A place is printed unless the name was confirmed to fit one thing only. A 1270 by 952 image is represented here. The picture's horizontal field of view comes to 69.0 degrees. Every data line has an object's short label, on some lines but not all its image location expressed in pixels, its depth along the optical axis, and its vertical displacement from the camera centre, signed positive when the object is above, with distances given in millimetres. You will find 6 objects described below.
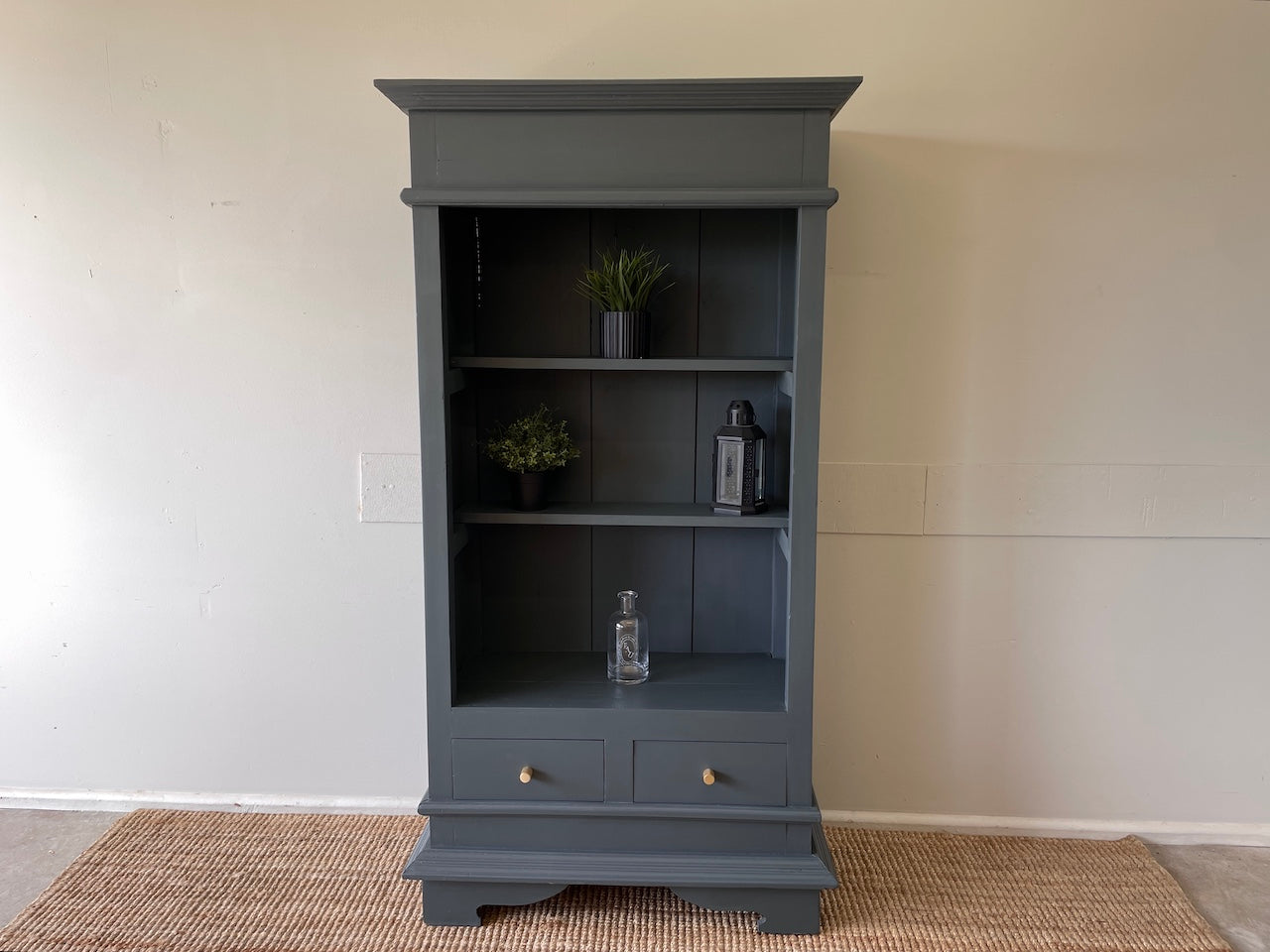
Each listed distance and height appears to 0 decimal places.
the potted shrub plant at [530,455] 2084 -60
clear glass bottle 2166 -507
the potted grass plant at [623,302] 2037 +283
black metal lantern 2057 -77
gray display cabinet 1837 -177
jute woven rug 1992 -1087
